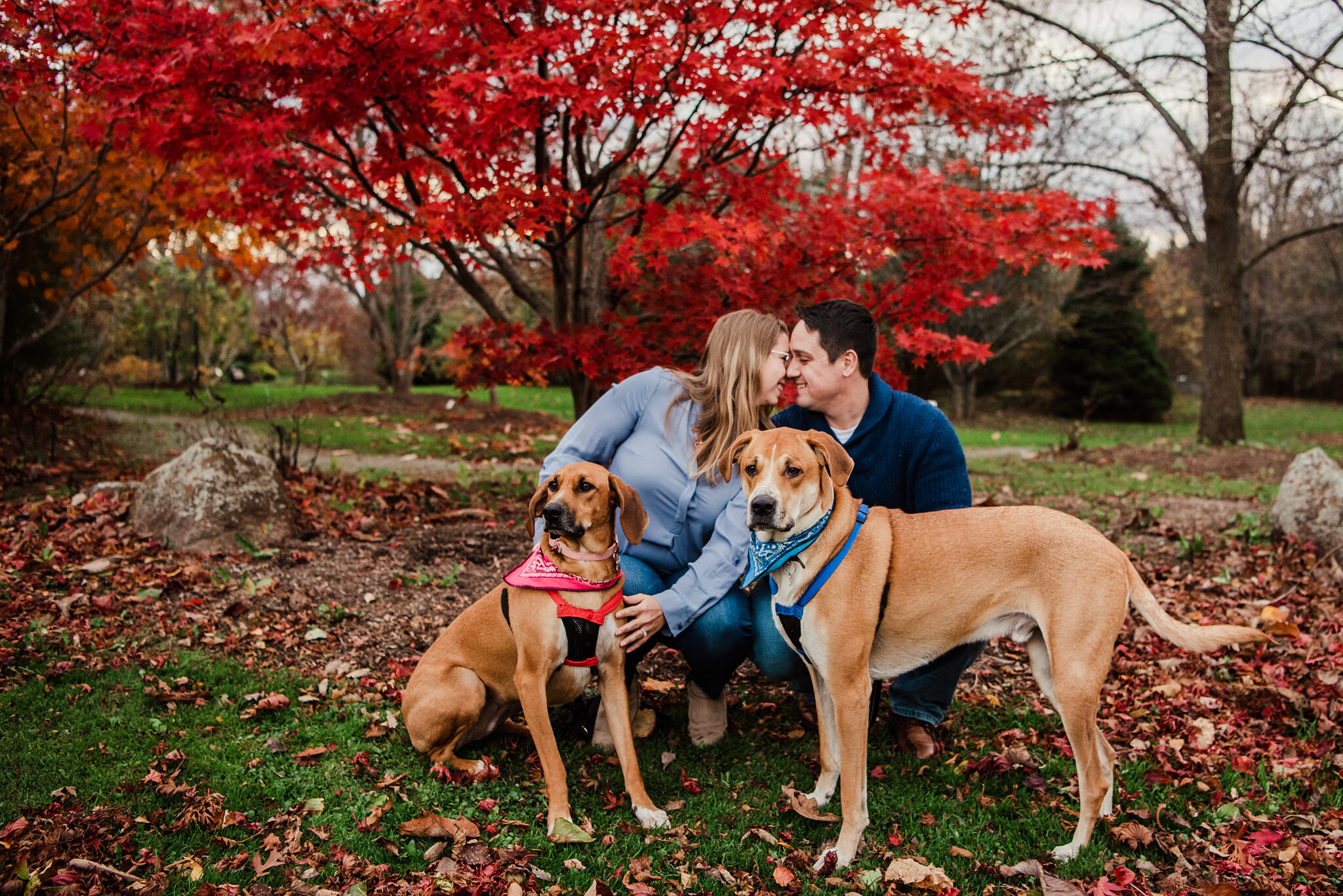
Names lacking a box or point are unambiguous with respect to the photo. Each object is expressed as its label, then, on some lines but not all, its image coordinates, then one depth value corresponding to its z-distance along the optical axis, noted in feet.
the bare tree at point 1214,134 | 31.65
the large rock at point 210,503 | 18.54
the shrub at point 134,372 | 69.10
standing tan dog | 9.43
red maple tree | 15.35
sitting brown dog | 10.46
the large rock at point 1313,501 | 18.98
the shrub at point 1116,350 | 82.28
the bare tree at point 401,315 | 62.08
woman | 11.75
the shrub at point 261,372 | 116.67
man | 12.10
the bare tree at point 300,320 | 101.23
